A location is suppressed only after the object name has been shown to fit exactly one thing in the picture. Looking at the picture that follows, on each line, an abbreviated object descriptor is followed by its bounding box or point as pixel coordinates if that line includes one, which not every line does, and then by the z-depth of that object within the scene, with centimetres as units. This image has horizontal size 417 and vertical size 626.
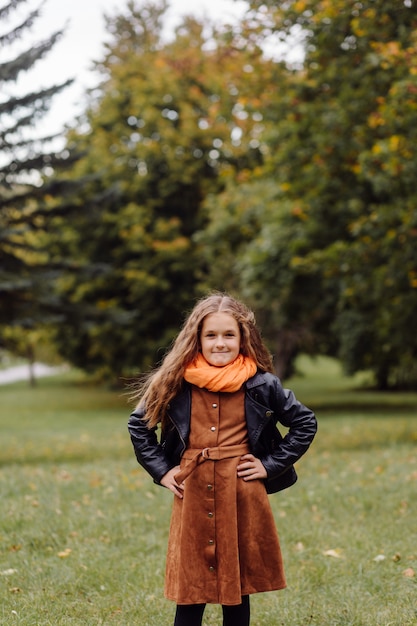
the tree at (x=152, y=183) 2269
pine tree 1137
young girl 330
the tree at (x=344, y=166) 977
